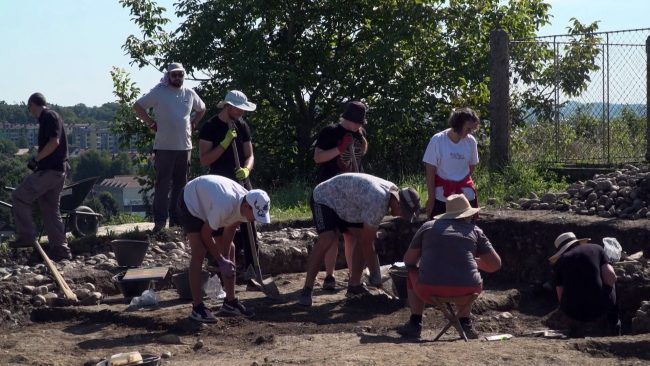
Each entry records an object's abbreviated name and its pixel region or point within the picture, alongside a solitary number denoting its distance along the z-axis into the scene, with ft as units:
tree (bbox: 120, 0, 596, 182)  96.32
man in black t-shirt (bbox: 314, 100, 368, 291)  56.65
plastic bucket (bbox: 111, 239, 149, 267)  62.91
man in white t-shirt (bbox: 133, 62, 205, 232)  66.40
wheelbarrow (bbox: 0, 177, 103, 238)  72.44
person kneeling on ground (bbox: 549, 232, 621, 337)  49.07
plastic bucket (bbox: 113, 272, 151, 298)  57.64
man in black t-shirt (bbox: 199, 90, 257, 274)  56.74
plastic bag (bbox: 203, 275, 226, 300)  56.37
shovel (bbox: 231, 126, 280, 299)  55.92
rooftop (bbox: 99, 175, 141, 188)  115.83
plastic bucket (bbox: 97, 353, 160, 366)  40.44
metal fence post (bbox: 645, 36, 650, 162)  78.43
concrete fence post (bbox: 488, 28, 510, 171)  84.42
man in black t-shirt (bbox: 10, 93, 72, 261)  64.04
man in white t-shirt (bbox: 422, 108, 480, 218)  55.15
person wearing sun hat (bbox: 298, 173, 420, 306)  53.06
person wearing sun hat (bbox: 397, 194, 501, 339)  45.75
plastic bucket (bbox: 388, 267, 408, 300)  55.51
